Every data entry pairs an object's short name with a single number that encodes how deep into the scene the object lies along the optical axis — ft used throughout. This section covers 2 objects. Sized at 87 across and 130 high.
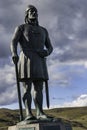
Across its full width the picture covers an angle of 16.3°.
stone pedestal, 31.33
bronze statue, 33.57
